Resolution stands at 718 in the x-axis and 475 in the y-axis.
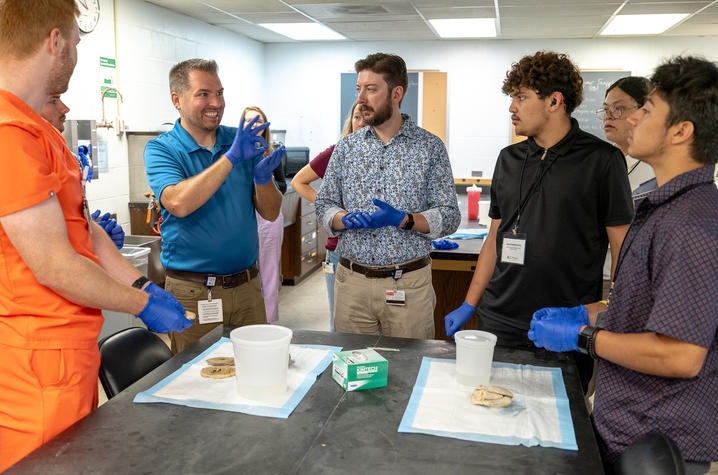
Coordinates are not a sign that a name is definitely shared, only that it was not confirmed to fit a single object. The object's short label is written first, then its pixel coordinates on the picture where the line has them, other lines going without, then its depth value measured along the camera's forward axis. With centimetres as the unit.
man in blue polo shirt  227
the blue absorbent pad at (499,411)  126
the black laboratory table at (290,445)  114
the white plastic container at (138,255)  364
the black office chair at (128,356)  166
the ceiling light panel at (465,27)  605
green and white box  148
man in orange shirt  127
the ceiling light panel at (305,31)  639
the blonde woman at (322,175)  332
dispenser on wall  399
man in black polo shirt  199
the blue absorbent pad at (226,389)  138
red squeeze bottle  454
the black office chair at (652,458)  109
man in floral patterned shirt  245
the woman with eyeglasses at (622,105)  284
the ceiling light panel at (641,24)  567
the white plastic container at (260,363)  137
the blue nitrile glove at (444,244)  333
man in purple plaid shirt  120
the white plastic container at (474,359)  149
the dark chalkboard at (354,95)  752
